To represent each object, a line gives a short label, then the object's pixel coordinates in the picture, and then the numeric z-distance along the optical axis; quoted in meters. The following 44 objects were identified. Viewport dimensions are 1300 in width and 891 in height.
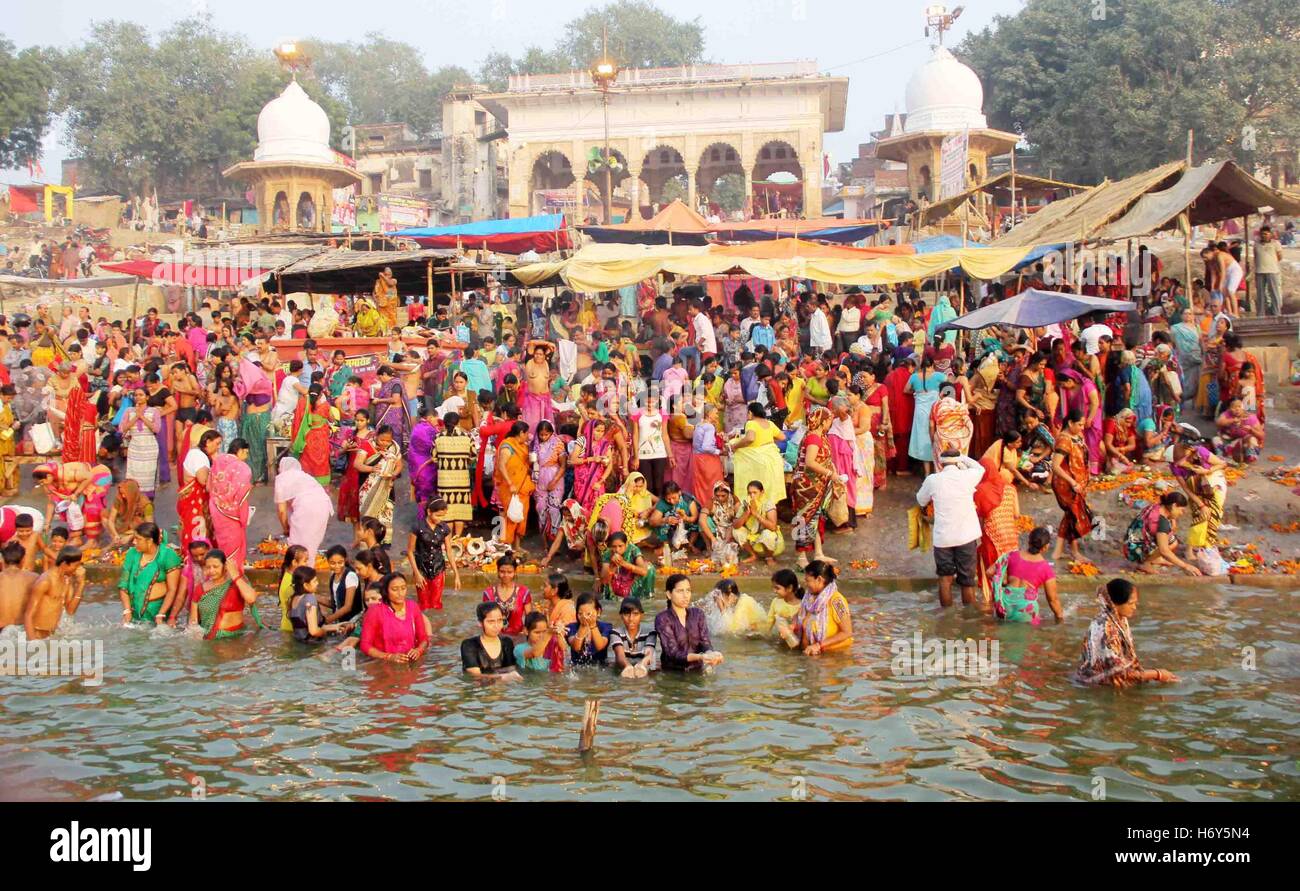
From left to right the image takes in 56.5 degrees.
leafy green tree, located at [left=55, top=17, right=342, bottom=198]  46.94
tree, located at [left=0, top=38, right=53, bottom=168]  42.78
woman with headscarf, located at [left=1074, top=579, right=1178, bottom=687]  7.89
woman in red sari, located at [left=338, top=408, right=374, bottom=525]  12.15
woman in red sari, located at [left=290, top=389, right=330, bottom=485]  12.92
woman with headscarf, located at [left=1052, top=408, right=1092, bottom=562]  10.97
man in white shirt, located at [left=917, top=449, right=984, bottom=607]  9.77
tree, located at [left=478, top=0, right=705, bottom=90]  60.19
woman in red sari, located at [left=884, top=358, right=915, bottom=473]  13.15
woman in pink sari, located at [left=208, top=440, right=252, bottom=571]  10.72
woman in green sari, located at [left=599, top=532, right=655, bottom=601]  10.50
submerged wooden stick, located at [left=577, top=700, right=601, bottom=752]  7.12
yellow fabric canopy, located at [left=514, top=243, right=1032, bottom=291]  14.82
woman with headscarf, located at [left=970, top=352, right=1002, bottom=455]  13.00
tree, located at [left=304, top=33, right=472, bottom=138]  63.34
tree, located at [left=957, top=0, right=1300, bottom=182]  33.41
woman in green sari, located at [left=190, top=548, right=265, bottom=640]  9.76
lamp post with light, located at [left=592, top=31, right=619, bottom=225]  24.58
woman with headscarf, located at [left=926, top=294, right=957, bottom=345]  16.66
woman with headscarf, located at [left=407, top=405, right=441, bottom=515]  12.05
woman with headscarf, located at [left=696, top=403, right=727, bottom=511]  11.74
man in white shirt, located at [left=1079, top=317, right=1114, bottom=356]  13.86
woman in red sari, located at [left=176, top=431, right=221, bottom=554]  11.17
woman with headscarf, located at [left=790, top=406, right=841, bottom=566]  11.52
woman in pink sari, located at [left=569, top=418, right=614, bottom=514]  11.64
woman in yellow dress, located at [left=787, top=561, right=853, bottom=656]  8.98
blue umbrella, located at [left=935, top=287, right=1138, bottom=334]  12.66
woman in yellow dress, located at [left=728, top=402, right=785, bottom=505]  11.56
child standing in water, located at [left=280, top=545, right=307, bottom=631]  9.60
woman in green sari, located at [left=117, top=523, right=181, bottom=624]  10.02
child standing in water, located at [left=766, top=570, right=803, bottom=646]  9.11
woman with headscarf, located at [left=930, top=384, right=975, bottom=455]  11.70
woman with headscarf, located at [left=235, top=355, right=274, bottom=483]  13.77
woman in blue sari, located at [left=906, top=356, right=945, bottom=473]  12.84
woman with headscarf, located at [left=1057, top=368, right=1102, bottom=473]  12.57
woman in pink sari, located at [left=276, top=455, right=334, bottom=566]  11.27
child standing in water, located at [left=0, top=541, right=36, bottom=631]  9.48
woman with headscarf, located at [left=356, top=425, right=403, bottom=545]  11.65
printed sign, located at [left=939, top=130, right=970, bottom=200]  22.58
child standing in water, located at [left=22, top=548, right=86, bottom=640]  9.46
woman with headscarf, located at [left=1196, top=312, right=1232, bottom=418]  14.23
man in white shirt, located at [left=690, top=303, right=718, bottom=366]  16.59
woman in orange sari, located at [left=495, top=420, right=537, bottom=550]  11.81
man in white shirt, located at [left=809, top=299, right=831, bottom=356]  16.95
